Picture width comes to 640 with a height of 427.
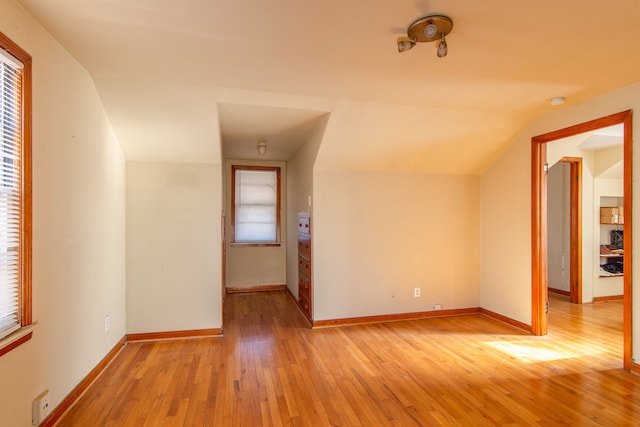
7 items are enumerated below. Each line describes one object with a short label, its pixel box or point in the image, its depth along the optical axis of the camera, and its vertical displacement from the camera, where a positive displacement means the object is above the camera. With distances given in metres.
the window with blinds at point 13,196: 1.67 +0.10
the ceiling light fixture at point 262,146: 4.52 +0.97
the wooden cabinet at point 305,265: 4.13 -0.69
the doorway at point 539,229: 3.66 -0.19
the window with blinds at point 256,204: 5.87 +0.17
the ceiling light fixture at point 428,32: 1.83 +1.06
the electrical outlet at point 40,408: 1.87 -1.13
